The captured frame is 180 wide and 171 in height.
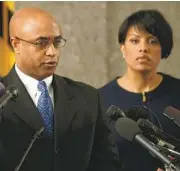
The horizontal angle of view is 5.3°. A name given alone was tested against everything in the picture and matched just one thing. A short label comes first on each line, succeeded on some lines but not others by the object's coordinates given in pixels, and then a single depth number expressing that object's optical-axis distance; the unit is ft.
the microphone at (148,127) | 17.66
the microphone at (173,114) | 17.91
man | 17.99
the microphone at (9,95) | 17.24
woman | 19.41
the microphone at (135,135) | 17.33
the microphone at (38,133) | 17.68
